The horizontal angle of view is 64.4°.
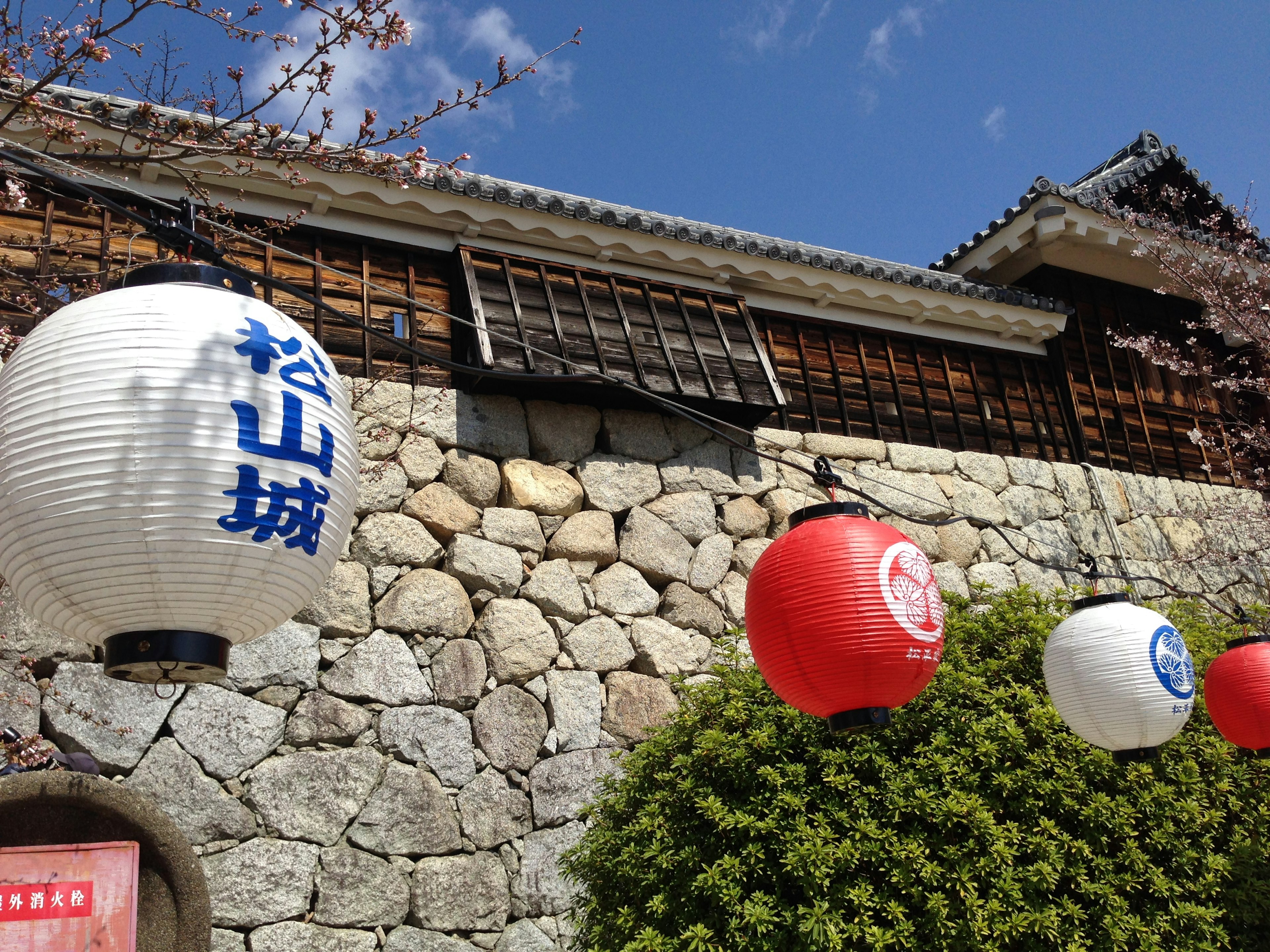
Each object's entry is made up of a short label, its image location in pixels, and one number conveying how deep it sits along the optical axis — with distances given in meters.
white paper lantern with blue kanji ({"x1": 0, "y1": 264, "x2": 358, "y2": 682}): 2.31
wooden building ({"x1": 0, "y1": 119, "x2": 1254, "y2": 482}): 6.91
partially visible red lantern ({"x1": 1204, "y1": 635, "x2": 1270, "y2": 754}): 5.41
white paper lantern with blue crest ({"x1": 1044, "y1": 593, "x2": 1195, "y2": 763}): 4.70
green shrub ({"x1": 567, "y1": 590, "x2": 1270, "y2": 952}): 4.76
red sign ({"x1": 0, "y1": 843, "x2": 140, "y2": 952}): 4.11
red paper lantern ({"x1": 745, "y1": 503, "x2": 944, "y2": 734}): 3.65
